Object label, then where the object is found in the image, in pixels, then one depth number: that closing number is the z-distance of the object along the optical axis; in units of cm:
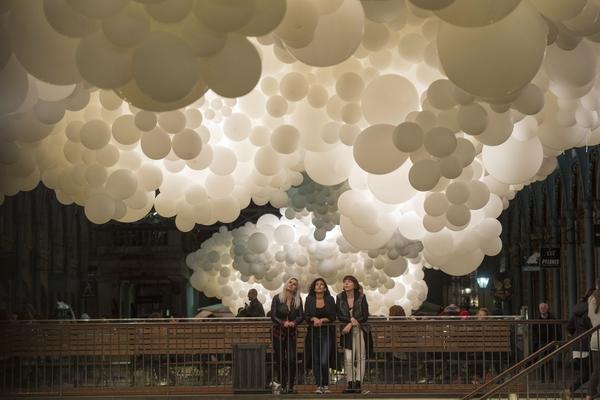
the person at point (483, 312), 1744
